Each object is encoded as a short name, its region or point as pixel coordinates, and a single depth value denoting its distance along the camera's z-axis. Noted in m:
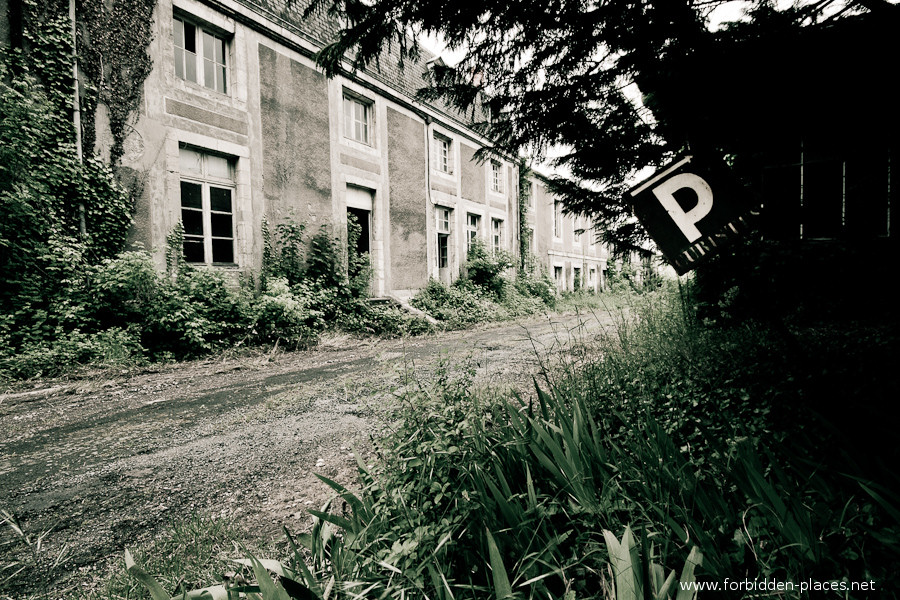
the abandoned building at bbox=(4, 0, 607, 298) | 7.47
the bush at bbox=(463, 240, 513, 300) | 14.66
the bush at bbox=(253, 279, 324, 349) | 7.61
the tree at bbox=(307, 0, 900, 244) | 1.92
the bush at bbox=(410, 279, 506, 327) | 11.54
